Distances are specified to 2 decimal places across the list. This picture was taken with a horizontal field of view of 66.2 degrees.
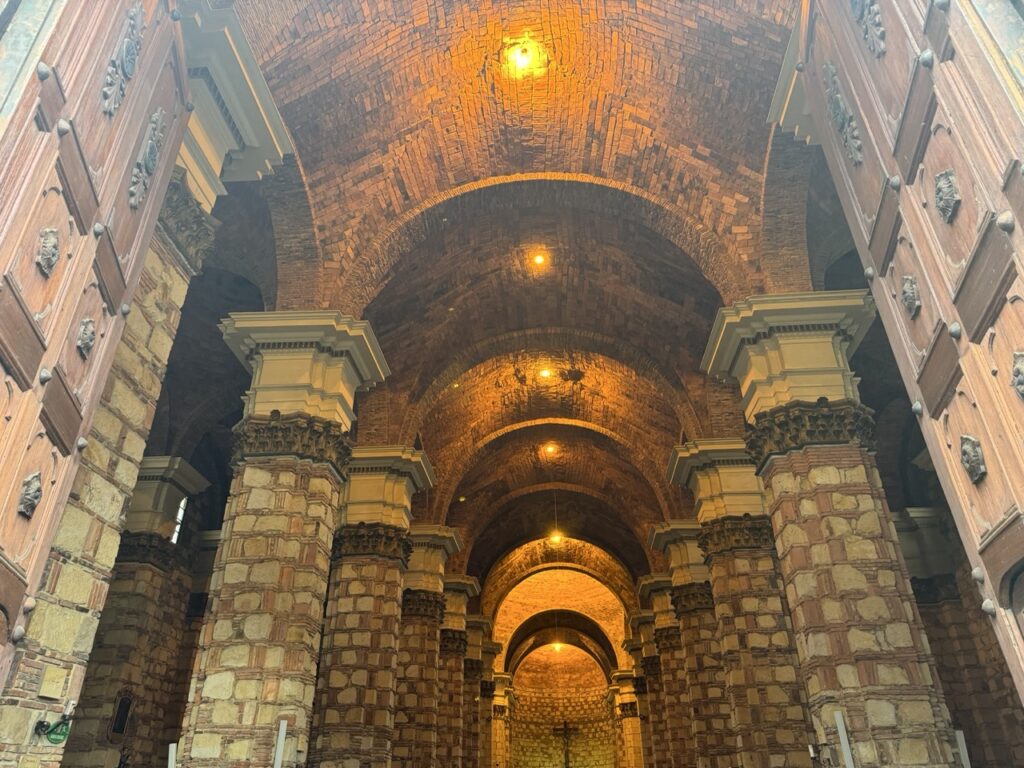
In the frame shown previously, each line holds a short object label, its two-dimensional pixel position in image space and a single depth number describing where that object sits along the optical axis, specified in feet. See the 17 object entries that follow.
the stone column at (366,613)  36.11
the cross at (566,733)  124.57
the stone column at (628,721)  94.79
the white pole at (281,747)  22.93
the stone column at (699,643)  45.91
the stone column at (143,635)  43.14
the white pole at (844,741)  18.21
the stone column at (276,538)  25.67
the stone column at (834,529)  23.09
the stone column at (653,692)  73.51
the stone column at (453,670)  63.87
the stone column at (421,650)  50.75
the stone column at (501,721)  93.30
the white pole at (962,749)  19.16
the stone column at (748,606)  34.40
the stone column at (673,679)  61.41
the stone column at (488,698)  85.56
